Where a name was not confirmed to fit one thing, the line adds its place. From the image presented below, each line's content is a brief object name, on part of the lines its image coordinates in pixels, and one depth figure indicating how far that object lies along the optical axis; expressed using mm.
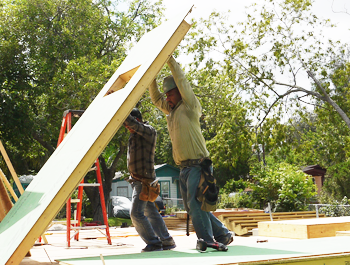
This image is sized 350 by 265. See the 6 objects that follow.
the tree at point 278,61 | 17078
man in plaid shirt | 4496
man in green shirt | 3742
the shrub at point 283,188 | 13656
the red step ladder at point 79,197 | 5902
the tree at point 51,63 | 16766
